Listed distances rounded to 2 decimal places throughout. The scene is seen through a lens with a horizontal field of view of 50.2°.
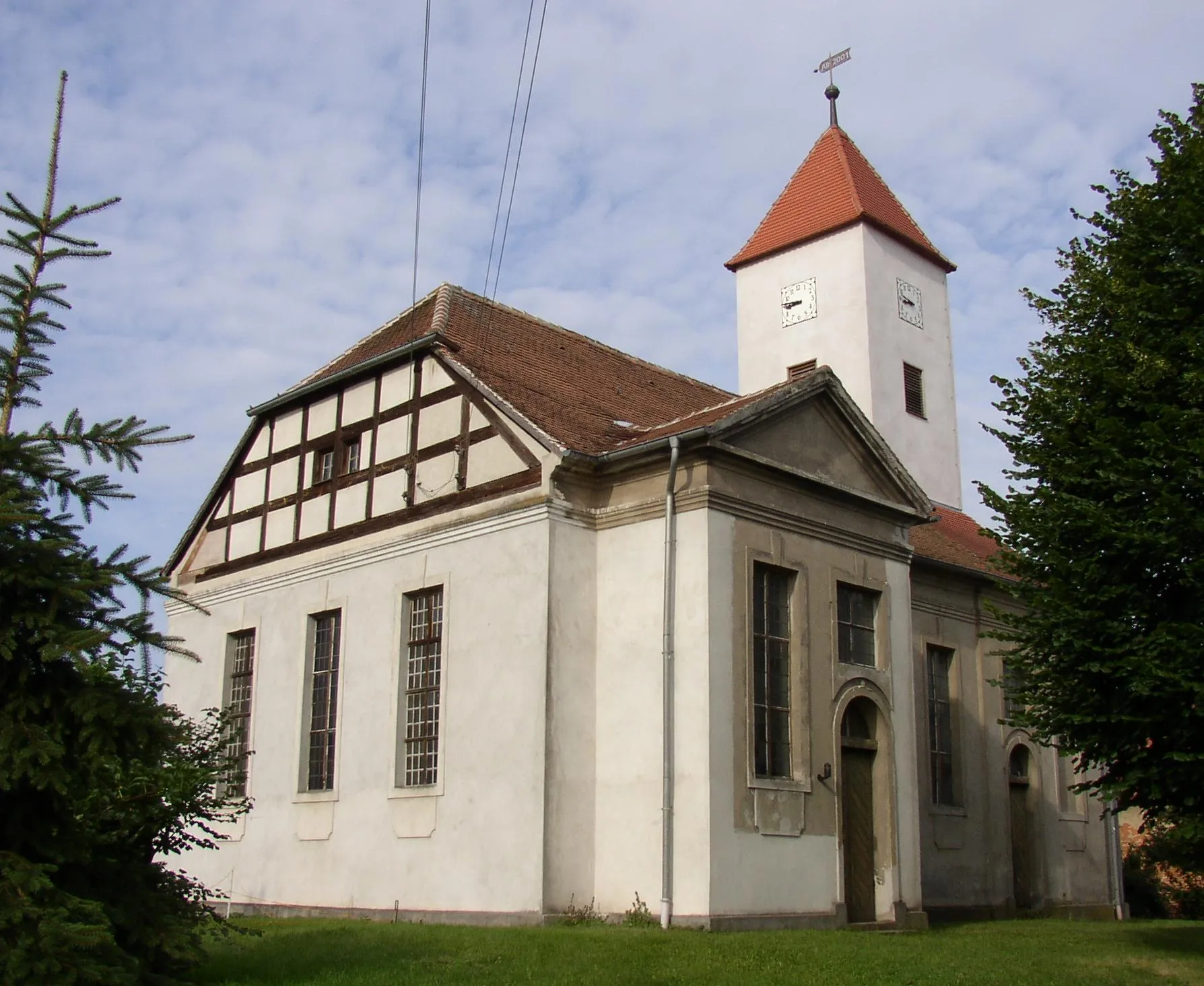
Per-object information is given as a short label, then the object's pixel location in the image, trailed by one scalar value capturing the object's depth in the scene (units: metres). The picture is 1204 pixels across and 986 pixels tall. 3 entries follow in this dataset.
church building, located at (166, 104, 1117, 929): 16.00
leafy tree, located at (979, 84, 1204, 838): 12.55
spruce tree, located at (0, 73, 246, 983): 7.97
